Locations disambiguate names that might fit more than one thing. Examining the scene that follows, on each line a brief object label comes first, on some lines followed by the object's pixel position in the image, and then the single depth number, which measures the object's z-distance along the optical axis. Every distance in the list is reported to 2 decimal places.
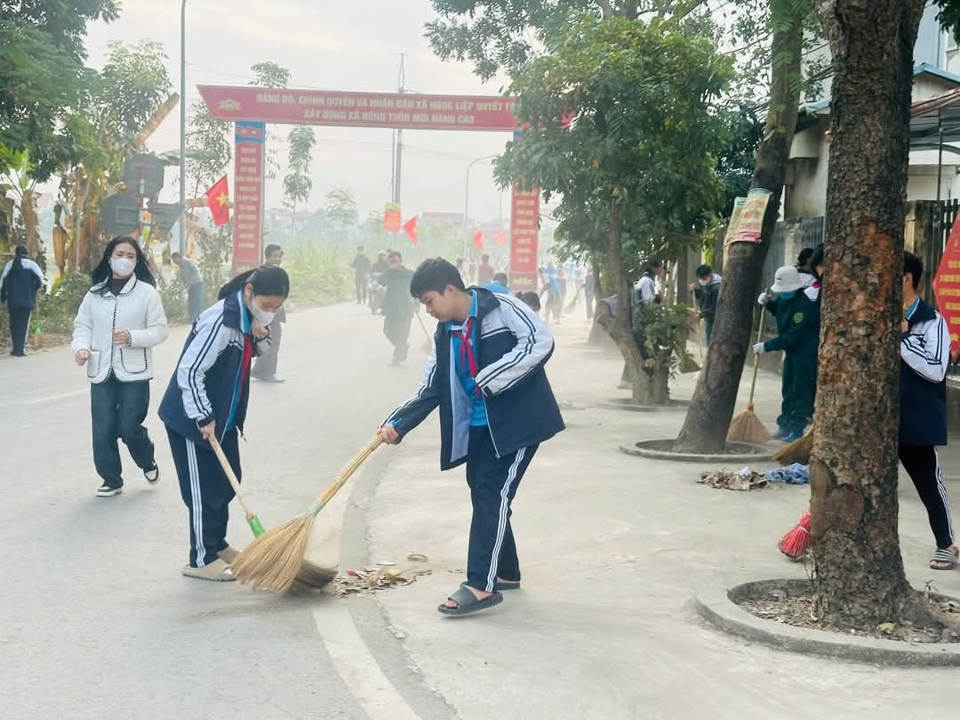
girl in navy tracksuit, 6.87
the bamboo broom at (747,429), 12.77
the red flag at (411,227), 71.19
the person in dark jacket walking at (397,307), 22.36
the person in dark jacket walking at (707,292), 21.47
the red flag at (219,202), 37.91
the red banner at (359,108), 35.25
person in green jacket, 12.95
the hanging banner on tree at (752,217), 11.48
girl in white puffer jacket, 9.18
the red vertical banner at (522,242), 34.81
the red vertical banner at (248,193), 36.56
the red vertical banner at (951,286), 12.16
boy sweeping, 6.29
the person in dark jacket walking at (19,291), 21.64
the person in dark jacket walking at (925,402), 7.25
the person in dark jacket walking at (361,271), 50.62
